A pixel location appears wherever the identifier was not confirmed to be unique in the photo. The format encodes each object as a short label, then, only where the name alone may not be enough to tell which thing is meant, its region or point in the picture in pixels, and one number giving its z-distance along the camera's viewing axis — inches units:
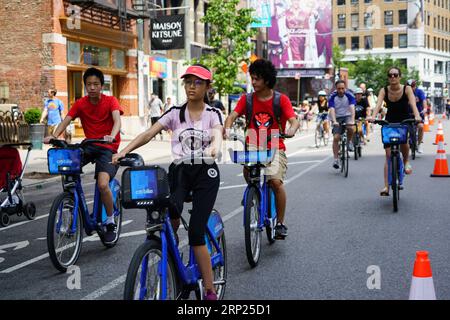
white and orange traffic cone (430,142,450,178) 533.9
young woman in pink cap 181.5
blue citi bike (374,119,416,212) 369.1
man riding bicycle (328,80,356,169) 594.9
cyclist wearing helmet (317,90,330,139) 895.1
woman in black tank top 395.2
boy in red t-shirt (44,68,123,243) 279.4
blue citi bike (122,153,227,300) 151.3
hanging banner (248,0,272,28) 1519.4
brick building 984.3
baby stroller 356.2
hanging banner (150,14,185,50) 1194.6
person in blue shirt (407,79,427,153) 673.6
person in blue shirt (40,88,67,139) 762.2
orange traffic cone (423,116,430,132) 1337.4
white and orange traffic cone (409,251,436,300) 161.2
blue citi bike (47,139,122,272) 244.7
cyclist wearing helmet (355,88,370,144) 751.1
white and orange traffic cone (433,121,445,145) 588.7
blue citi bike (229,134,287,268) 245.1
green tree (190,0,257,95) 1188.5
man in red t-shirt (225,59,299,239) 268.8
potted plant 842.5
